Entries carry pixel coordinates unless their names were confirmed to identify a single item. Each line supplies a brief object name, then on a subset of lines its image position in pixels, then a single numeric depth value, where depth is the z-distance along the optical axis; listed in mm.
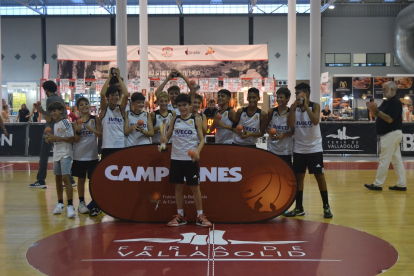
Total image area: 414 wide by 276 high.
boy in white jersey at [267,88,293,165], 5424
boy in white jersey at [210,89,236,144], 5625
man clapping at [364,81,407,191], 7145
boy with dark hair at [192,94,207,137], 5245
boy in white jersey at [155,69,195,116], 5349
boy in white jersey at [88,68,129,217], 5410
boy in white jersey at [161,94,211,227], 4812
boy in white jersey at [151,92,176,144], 5473
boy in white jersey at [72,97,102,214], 5582
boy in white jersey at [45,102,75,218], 5520
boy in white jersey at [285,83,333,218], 5250
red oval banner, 5078
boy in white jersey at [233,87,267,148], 5460
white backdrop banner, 18984
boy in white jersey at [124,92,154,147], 5410
